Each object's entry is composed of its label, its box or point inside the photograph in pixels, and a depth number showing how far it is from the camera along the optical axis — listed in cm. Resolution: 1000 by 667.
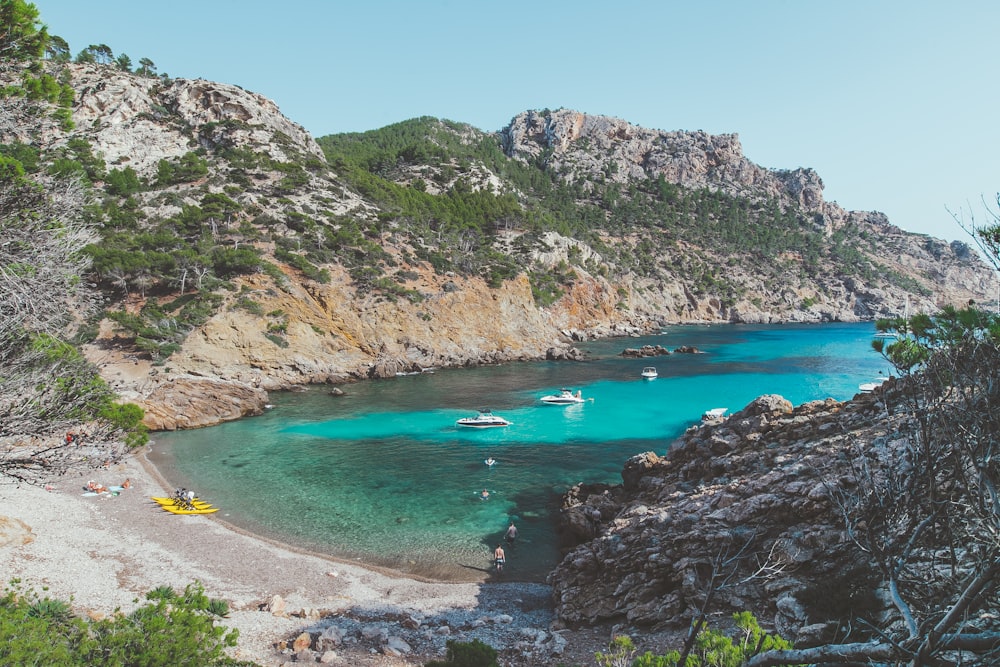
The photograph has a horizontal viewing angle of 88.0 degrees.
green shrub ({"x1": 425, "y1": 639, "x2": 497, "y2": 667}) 987
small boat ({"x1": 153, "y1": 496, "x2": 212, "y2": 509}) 2369
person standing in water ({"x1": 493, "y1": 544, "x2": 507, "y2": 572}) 1938
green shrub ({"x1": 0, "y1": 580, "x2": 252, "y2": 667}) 730
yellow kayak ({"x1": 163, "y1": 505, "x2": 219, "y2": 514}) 2328
